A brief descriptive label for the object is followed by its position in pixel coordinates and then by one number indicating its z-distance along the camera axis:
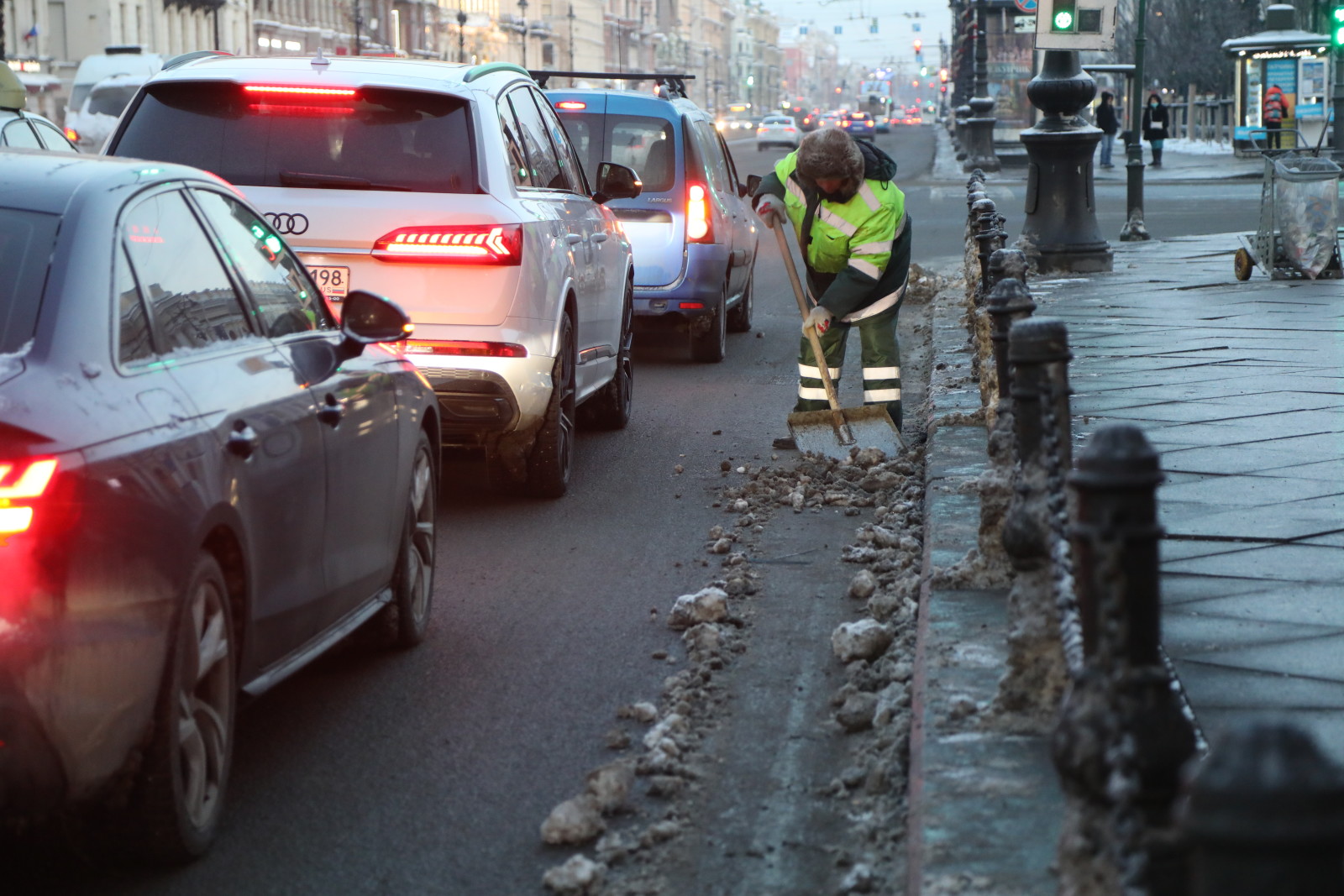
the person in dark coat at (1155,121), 43.09
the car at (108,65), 39.12
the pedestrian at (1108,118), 43.56
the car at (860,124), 88.00
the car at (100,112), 34.25
